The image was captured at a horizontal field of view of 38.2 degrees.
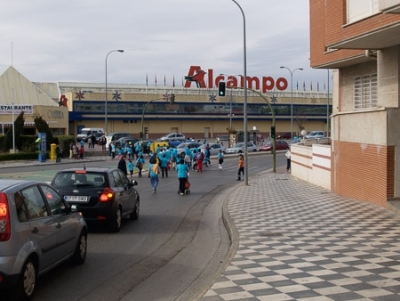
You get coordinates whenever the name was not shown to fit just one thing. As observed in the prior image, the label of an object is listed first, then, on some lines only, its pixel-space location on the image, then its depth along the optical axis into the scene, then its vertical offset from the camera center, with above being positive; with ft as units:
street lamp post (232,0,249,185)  89.56 +6.10
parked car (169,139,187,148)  204.31 -2.98
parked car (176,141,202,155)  170.58 -3.45
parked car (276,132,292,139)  305.12 -1.41
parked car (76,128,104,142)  239.38 +0.69
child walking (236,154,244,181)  104.59 -5.83
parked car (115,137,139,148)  187.43 -2.28
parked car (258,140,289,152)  213.66 -4.95
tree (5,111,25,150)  167.73 +0.06
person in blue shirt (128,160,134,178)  110.52 -6.46
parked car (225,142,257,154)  196.65 -5.38
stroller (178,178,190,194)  78.66 -7.48
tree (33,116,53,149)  167.98 +2.03
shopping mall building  287.48 +13.73
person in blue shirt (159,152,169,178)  107.96 -5.32
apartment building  54.34 +3.80
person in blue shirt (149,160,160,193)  77.47 -5.68
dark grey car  42.45 -4.36
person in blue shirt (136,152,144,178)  109.60 -5.32
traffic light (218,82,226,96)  102.32 +8.07
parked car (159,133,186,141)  222.30 -1.27
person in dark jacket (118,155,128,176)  87.36 -4.58
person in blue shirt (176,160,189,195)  75.05 -5.33
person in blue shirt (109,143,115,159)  170.85 -4.63
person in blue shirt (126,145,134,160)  150.36 -4.63
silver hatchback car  22.34 -4.25
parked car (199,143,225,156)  186.60 -4.72
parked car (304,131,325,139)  228.63 -0.59
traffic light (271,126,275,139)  120.23 +0.20
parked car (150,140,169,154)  176.23 -3.16
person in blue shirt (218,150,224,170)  132.59 -5.43
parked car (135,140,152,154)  187.03 -4.50
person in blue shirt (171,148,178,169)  129.84 -4.76
